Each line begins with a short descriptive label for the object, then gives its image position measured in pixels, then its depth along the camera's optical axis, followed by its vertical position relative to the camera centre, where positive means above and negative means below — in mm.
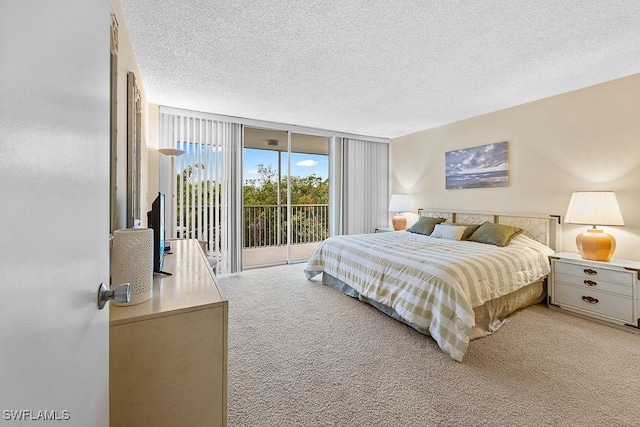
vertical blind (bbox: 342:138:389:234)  5430 +599
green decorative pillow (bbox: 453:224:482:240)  3779 -230
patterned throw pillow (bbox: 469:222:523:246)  3305 -243
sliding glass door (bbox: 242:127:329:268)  5836 +439
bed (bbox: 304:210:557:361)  2178 -580
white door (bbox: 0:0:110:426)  365 +6
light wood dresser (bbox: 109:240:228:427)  1009 -559
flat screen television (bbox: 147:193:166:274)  1561 -87
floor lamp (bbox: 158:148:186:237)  3852 +281
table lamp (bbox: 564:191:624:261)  2715 -46
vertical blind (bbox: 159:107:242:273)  3930 +509
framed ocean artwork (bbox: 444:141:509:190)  3891 +715
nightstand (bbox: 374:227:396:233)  5420 -290
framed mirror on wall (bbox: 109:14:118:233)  1428 +467
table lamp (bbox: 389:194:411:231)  5184 +143
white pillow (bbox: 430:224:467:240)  3743 -239
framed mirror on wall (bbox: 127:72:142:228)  1981 +511
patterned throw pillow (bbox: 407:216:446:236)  4297 -166
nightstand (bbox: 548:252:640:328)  2494 -724
